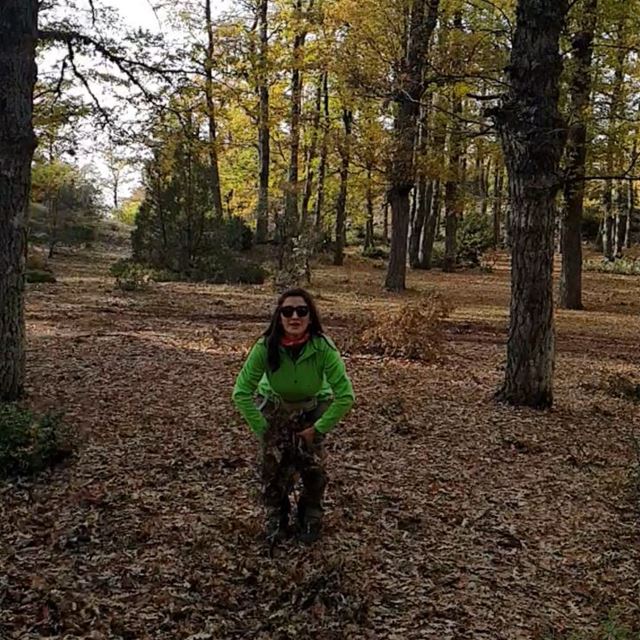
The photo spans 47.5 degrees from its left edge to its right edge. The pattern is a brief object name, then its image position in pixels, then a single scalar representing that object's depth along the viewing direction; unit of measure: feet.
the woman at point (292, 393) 12.41
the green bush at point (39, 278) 55.00
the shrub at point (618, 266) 86.38
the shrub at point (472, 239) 89.51
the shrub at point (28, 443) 15.92
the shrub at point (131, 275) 52.13
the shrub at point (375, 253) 99.03
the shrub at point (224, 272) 60.75
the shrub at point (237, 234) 64.99
